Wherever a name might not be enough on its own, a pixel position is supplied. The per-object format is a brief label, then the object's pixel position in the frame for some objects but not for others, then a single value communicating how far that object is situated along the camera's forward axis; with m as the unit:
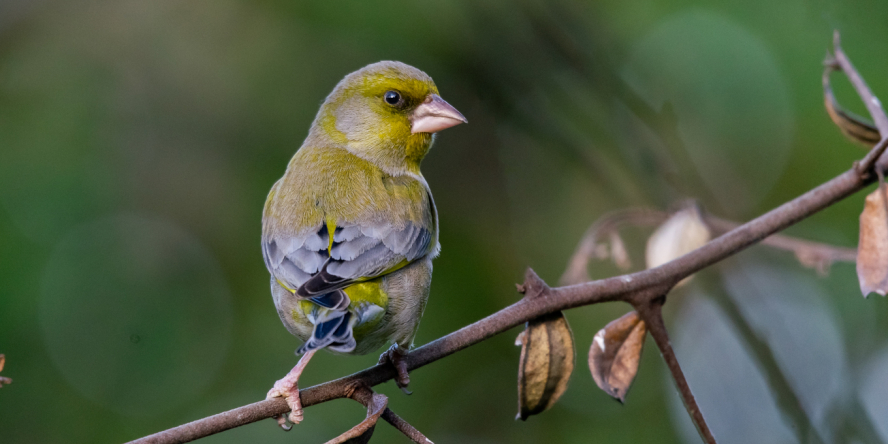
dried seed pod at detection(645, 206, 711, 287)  5.43
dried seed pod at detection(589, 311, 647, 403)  4.25
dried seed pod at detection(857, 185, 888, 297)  3.94
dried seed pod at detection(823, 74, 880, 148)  4.89
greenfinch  5.00
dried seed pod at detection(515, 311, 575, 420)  4.04
